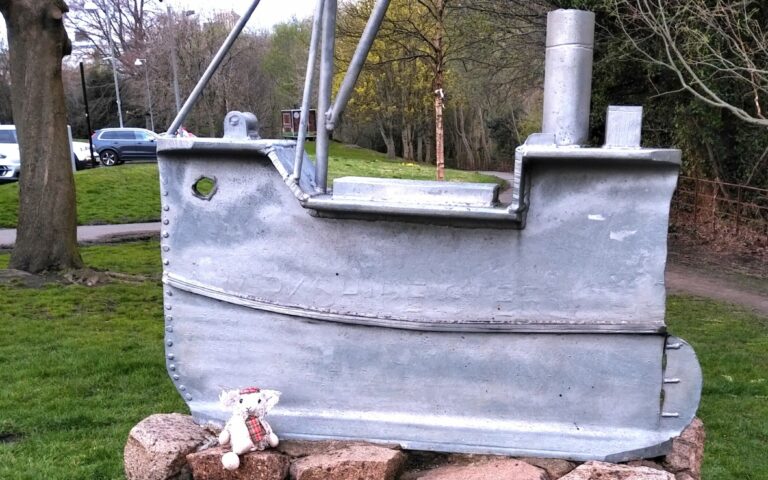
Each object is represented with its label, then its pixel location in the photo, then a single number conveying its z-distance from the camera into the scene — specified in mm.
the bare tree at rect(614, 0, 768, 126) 9805
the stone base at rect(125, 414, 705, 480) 2715
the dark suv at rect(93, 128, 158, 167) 27312
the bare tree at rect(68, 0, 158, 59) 38594
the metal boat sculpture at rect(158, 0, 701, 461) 2680
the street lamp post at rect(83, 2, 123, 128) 35406
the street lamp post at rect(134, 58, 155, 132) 33316
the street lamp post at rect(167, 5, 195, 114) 17100
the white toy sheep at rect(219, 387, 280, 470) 2865
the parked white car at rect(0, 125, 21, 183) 21031
